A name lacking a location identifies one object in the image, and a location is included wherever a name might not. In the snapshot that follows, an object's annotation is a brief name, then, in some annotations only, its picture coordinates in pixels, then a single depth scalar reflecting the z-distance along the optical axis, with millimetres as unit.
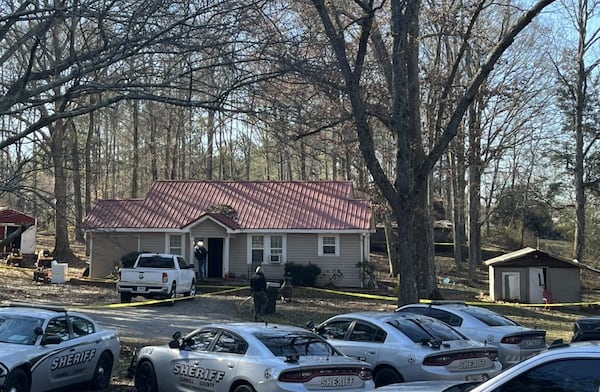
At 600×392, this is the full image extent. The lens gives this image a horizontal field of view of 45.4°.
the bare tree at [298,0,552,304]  18266
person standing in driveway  23422
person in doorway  32750
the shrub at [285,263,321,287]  33031
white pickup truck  25312
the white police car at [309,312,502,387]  10344
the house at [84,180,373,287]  33969
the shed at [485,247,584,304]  32531
